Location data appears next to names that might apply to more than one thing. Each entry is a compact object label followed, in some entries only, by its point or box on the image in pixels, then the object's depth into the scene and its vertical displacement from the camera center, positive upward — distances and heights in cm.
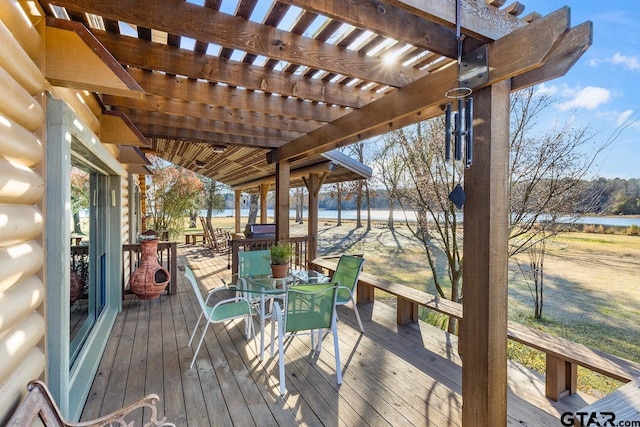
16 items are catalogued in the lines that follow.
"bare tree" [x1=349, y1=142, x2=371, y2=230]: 1156 +103
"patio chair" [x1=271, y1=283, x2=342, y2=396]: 255 -86
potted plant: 356 -58
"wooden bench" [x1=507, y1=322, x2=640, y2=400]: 215 -106
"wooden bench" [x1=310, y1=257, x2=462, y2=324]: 333 -102
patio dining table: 305 -80
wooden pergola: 157 +98
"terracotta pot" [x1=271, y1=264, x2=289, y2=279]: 357 -68
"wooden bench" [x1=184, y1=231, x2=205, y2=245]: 1232 -116
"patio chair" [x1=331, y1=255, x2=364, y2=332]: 364 -81
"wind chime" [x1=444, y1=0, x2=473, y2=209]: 177 +46
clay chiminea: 448 -97
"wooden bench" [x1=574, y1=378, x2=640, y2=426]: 90 -61
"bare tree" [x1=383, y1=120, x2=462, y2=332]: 489 +34
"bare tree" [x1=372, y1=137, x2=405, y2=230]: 594 +86
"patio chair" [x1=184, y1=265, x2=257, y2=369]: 295 -101
